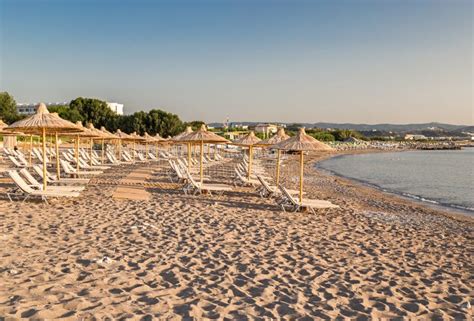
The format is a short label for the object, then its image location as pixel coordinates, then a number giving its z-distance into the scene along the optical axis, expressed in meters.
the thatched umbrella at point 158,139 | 21.64
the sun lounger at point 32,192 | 7.87
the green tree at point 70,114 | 47.78
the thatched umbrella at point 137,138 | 20.59
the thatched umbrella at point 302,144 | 8.70
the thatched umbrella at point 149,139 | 21.80
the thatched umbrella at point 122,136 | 19.00
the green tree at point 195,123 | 59.44
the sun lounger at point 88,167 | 14.39
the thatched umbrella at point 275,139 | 13.19
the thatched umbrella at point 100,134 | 15.69
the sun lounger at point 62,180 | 9.92
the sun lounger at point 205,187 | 9.98
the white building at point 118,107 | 94.62
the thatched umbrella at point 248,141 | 13.48
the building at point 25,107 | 94.74
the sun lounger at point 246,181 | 12.11
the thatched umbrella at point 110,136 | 17.08
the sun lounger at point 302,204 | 8.42
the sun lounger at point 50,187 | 8.62
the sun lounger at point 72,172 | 12.00
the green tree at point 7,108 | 45.06
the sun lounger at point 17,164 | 14.32
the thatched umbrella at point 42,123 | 8.51
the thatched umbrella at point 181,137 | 11.60
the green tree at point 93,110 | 51.34
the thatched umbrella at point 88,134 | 14.14
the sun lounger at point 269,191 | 10.01
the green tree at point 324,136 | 87.24
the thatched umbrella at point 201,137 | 11.26
